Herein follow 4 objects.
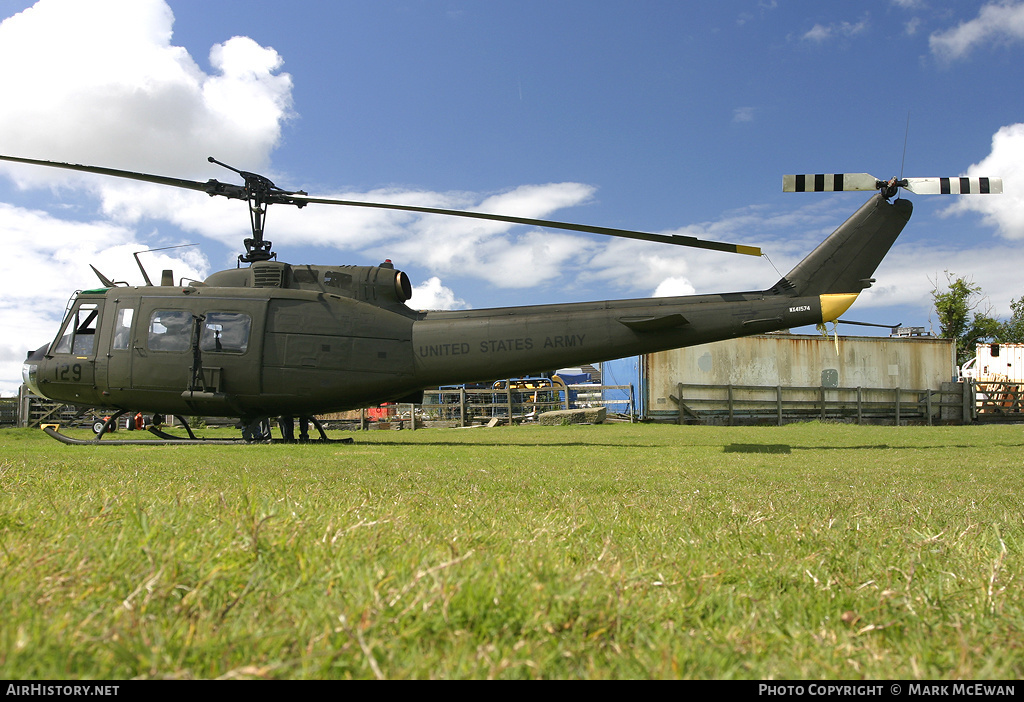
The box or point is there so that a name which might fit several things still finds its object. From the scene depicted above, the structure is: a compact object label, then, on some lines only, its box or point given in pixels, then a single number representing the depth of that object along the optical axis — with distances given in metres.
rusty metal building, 21.28
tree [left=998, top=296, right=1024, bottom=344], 48.05
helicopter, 10.10
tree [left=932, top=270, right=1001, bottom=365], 40.94
